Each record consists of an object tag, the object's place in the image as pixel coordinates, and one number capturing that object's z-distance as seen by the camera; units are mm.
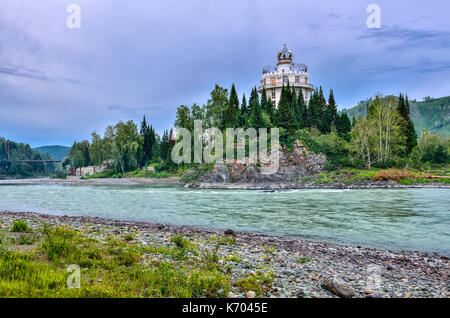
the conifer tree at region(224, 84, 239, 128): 72000
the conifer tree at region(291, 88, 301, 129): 72231
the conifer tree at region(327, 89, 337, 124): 76125
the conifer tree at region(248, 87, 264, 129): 67131
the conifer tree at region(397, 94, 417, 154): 62844
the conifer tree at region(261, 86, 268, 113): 77169
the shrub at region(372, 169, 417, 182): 48250
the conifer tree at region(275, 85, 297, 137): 66688
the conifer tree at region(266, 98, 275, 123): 73138
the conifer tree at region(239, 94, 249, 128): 71625
